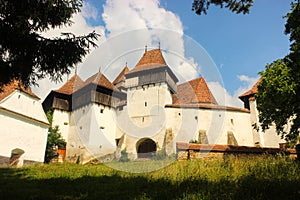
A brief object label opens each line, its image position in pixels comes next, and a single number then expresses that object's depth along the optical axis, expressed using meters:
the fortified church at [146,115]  26.30
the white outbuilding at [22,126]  17.08
